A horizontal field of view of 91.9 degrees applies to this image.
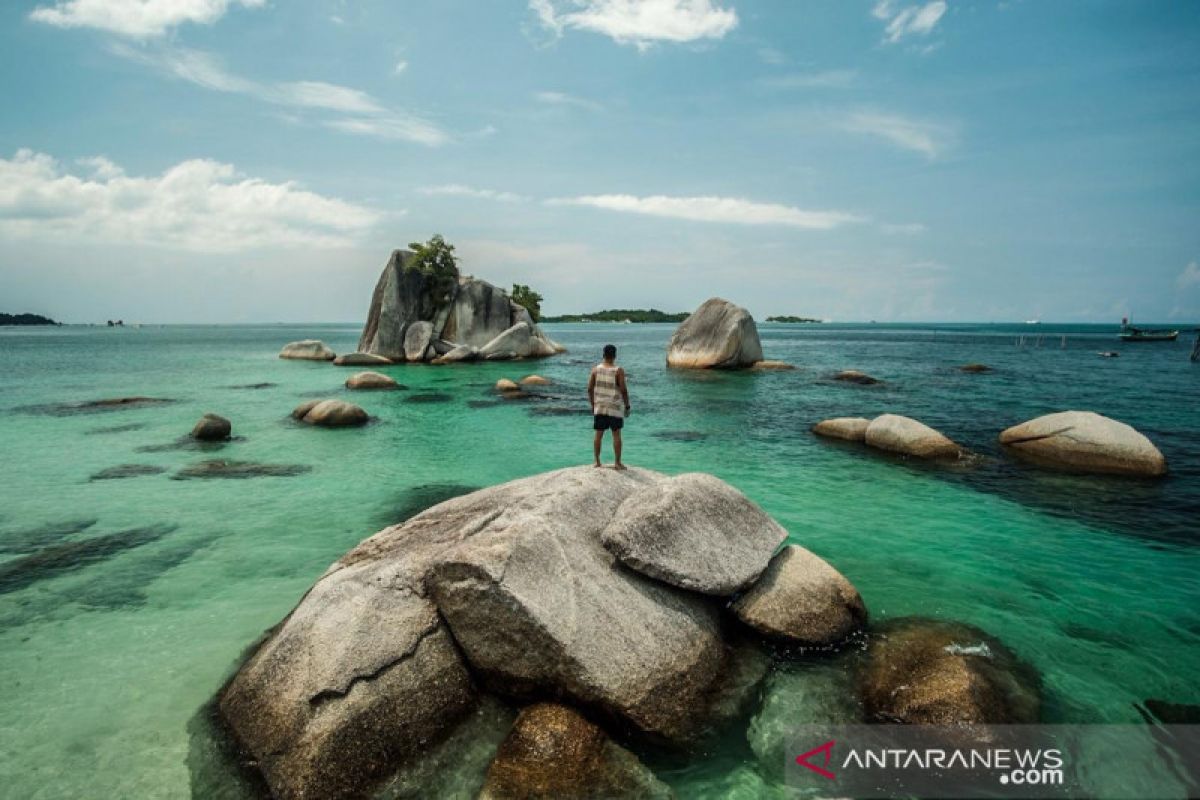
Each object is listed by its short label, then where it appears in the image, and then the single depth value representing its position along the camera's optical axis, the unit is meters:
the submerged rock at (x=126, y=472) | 15.79
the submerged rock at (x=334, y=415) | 23.11
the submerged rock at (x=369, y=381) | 34.97
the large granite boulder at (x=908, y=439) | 17.23
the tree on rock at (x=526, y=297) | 74.56
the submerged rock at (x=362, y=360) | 49.12
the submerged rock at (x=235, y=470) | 15.95
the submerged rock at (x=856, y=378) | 35.66
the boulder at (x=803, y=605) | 7.18
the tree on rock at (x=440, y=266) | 55.75
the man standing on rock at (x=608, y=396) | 9.75
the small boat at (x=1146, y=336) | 72.81
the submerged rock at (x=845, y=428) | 19.44
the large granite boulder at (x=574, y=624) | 5.73
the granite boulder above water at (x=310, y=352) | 57.75
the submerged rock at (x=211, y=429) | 20.38
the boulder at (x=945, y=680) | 5.85
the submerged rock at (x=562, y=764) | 5.02
